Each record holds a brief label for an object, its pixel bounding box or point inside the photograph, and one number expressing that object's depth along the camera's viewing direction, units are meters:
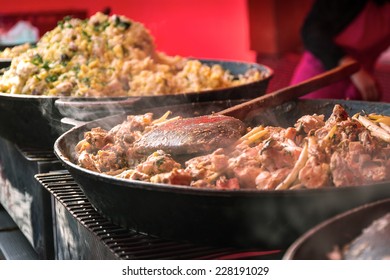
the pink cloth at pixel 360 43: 2.68
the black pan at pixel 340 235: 0.85
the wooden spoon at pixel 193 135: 1.19
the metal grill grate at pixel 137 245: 1.07
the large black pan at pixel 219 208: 0.98
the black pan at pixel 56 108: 1.49
